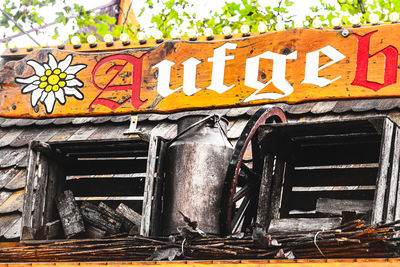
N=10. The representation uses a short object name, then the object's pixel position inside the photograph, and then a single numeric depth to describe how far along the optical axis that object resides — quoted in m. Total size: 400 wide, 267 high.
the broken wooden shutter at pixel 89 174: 7.99
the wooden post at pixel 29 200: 7.85
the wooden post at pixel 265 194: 7.93
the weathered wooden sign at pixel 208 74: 9.26
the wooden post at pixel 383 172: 6.66
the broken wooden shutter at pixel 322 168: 7.14
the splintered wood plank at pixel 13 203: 9.40
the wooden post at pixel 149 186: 7.12
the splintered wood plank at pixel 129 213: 8.12
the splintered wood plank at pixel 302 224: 7.03
